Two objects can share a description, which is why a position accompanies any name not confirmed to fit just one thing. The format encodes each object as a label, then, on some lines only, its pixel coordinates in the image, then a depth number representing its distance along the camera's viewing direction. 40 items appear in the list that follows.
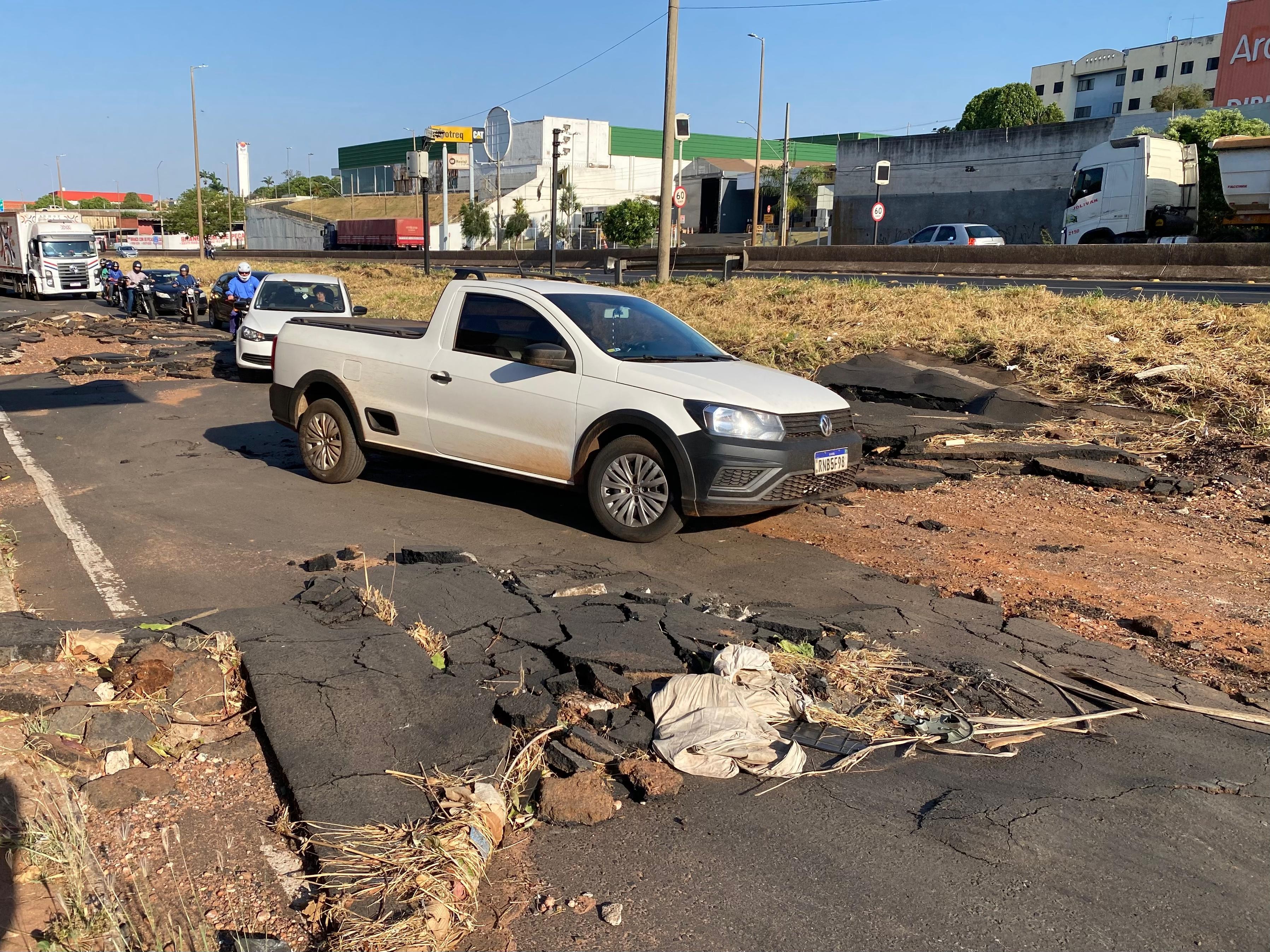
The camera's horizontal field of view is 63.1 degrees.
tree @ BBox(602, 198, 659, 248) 70.81
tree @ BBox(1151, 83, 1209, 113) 68.81
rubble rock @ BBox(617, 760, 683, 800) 3.88
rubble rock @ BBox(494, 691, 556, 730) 4.25
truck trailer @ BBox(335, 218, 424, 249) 69.19
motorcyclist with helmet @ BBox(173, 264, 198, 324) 28.36
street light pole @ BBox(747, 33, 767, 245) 48.03
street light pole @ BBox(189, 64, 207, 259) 56.38
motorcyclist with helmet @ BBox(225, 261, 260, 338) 20.45
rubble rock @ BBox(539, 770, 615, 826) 3.71
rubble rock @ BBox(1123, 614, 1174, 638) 5.69
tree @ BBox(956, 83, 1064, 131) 80.88
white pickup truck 7.00
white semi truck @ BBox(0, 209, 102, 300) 38.12
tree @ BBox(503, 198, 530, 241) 80.19
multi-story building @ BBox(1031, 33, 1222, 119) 82.62
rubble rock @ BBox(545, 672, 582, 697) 4.56
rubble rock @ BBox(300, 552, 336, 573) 6.57
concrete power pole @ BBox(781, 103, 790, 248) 49.50
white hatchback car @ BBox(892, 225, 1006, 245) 32.50
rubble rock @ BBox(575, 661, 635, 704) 4.56
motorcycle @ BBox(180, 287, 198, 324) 28.33
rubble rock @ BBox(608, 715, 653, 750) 4.19
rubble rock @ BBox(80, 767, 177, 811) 3.74
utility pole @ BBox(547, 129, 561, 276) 28.06
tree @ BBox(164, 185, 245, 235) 104.62
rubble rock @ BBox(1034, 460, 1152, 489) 8.89
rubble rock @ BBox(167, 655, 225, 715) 4.41
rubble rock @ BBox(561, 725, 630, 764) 4.08
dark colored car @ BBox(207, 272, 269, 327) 24.73
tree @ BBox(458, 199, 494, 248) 82.19
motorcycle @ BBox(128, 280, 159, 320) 28.69
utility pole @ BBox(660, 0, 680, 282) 21.30
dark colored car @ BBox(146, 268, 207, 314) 29.02
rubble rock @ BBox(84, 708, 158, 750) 4.07
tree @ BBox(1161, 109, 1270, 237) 32.31
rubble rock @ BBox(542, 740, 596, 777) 3.98
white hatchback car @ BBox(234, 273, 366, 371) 16.47
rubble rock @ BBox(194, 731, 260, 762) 4.12
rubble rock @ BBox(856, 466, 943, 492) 9.05
